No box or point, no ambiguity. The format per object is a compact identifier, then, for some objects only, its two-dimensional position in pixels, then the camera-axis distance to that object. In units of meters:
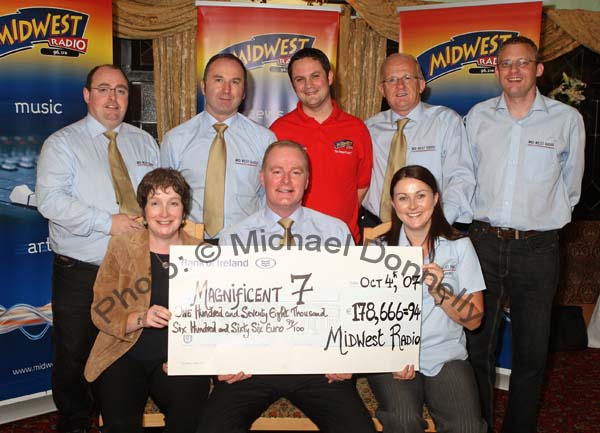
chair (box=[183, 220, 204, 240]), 3.10
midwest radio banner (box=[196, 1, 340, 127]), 4.50
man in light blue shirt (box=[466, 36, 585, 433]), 3.18
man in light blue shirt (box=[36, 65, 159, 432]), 3.08
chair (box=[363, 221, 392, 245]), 3.06
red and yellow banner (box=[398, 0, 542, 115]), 4.24
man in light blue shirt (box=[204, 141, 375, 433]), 2.47
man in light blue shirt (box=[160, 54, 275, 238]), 3.33
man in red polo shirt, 3.53
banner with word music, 3.61
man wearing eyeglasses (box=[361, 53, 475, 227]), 3.39
